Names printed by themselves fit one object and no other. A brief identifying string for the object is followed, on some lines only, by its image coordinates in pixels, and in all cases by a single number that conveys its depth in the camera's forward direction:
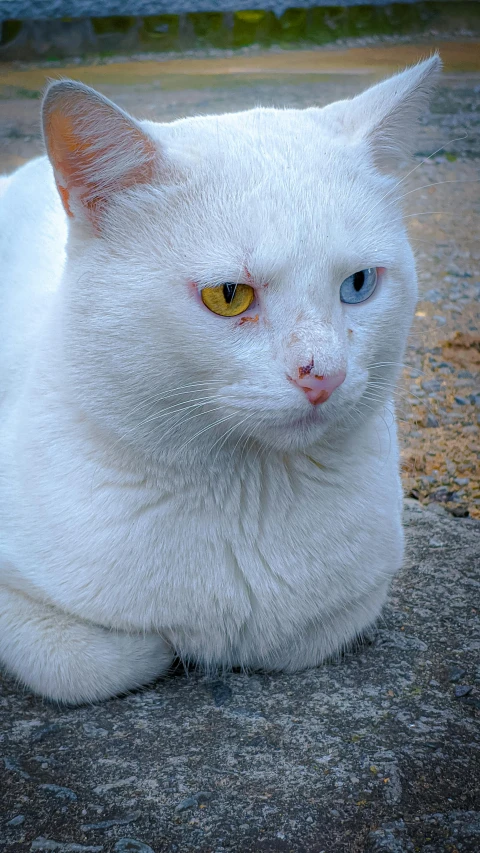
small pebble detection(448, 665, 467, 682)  0.47
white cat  0.40
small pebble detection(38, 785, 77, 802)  0.42
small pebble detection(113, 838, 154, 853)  0.40
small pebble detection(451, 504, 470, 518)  0.62
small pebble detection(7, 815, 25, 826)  0.41
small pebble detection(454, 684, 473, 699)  0.46
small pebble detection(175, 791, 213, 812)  0.41
